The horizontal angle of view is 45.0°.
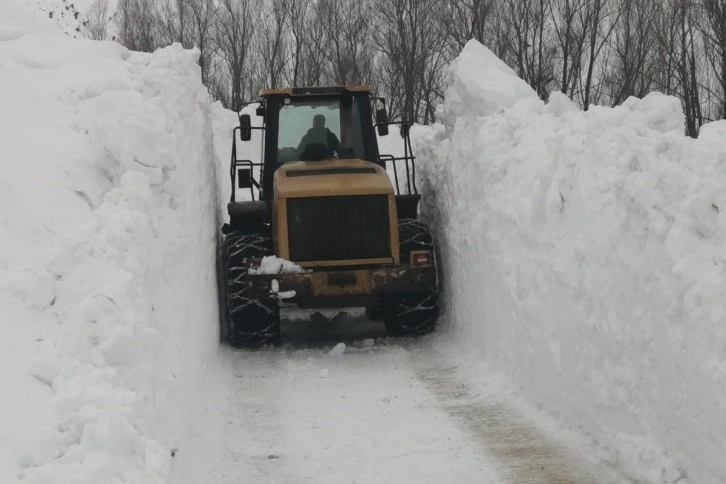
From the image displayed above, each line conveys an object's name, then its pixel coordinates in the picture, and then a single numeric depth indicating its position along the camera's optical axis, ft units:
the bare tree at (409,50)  112.57
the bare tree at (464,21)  106.93
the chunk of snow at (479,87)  34.60
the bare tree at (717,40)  69.15
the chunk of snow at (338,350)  32.76
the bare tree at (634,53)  99.25
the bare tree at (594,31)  101.14
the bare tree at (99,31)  117.60
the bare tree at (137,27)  126.72
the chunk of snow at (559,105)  30.76
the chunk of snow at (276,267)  32.58
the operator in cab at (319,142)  36.88
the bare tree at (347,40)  121.39
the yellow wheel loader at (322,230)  32.81
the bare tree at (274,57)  126.82
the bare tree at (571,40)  101.96
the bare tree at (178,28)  128.06
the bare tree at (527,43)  104.12
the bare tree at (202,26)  127.65
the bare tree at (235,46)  126.31
